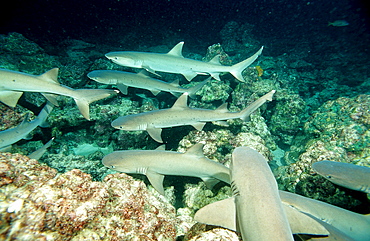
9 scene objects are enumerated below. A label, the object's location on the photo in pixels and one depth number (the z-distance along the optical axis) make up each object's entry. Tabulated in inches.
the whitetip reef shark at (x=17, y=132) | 137.8
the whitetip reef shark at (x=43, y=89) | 126.1
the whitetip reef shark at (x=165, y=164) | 125.0
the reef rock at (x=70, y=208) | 48.6
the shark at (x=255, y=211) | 59.3
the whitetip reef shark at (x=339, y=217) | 94.6
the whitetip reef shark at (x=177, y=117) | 165.0
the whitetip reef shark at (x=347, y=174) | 100.0
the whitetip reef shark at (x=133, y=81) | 216.4
